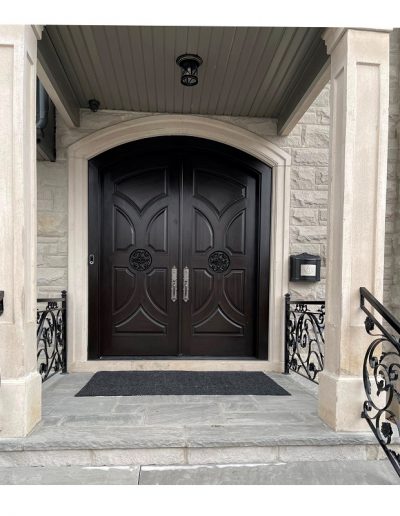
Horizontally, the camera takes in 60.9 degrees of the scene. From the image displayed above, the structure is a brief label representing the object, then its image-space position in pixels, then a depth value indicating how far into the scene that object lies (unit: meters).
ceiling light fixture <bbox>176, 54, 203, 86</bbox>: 2.64
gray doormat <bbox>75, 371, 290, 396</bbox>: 2.85
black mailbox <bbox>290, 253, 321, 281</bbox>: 3.59
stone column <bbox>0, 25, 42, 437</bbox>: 2.00
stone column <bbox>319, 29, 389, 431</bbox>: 2.13
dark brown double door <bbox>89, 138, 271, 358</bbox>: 3.67
